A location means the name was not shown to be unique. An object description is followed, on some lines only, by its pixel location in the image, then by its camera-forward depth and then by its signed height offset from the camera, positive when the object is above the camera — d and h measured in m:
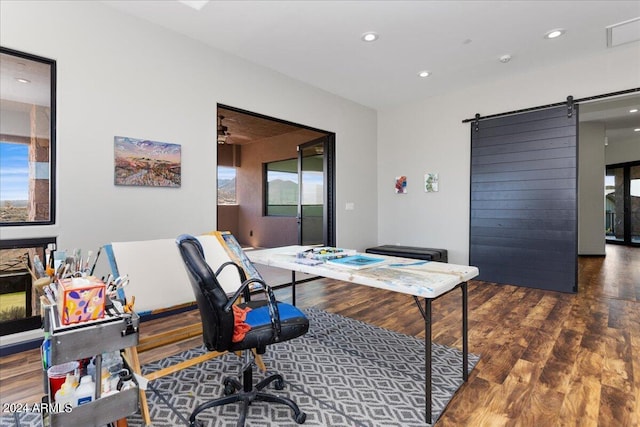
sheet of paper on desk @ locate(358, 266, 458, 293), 1.84 -0.42
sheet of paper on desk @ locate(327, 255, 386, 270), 2.35 -0.39
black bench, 5.17 -0.69
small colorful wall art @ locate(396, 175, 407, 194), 6.10 +0.51
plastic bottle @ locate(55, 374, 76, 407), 1.28 -0.75
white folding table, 1.82 -0.42
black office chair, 1.65 -0.64
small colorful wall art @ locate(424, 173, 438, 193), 5.70 +0.52
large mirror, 2.63 +0.58
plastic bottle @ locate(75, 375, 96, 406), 1.30 -0.75
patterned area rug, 1.87 -1.20
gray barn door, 4.45 +0.19
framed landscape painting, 3.16 +0.48
